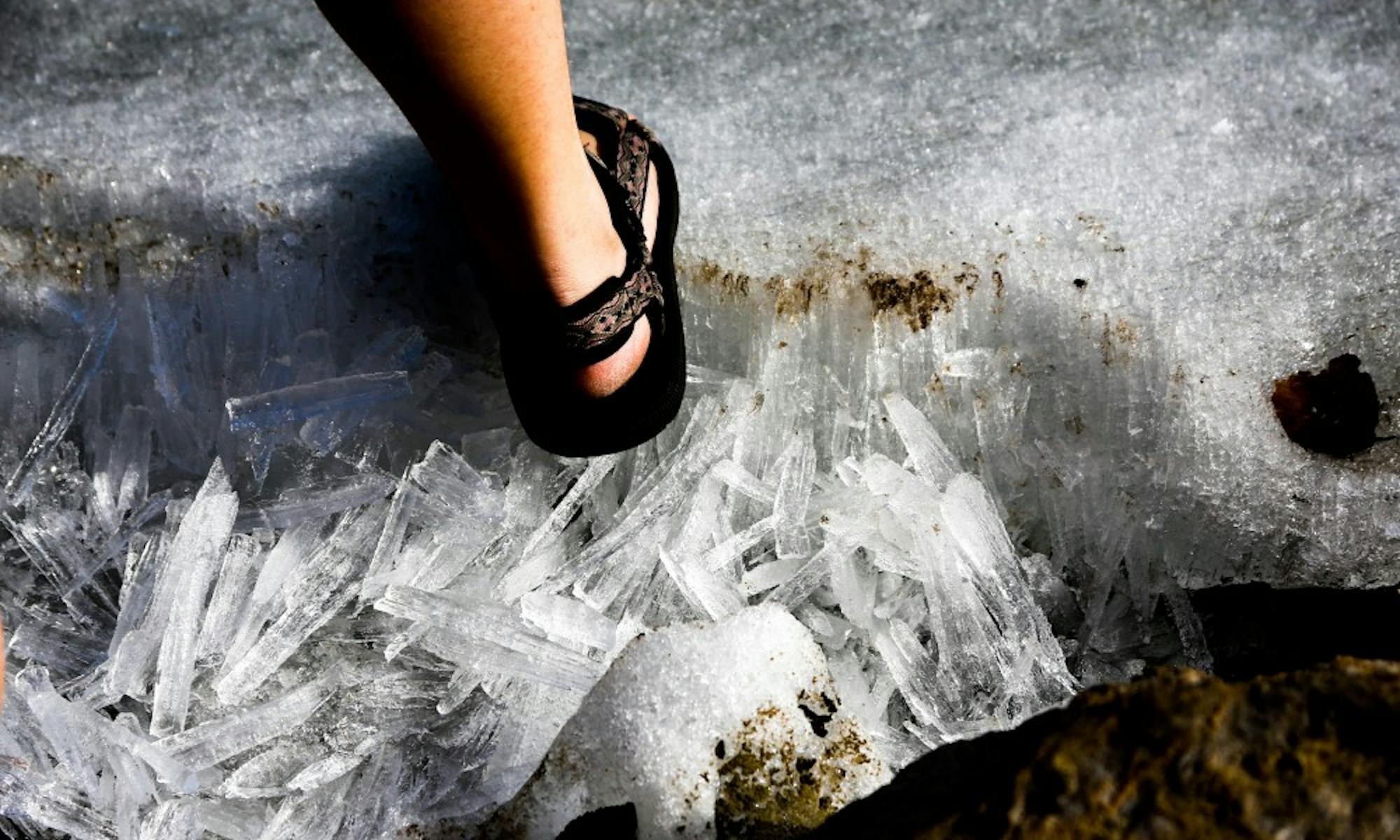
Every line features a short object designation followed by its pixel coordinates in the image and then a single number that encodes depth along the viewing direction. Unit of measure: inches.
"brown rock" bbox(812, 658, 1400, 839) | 27.7
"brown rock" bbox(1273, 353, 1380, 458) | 55.9
